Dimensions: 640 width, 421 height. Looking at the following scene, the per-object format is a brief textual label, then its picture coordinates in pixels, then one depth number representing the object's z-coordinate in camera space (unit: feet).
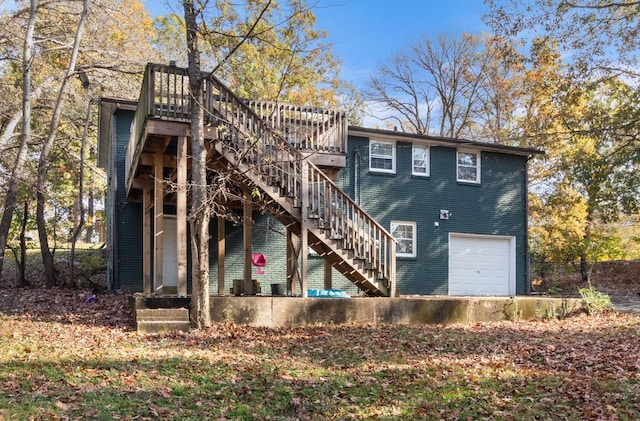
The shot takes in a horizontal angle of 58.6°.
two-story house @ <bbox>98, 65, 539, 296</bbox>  35.09
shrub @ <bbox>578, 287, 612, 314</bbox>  43.83
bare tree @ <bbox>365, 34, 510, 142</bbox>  108.58
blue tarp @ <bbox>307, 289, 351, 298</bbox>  39.91
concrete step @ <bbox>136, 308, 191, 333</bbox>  30.25
